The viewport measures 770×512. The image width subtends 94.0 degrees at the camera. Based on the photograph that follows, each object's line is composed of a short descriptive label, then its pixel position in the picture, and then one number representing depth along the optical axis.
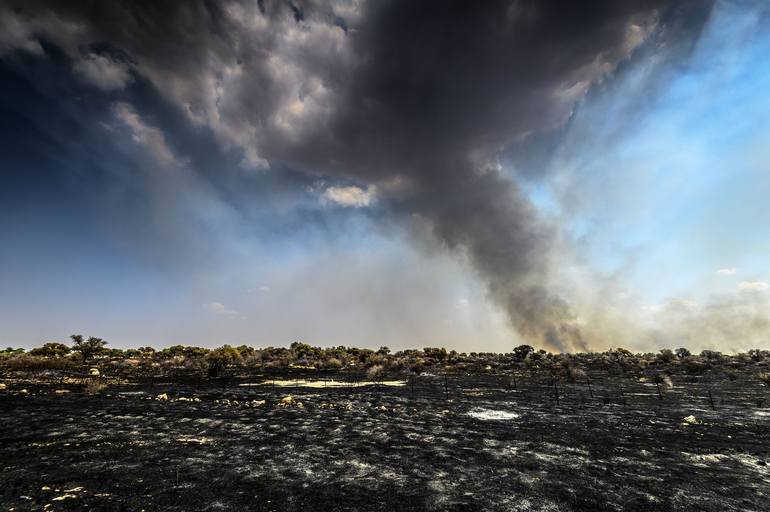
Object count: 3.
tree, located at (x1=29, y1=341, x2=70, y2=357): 55.69
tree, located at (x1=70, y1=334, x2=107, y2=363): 51.66
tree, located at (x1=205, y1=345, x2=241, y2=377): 43.06
